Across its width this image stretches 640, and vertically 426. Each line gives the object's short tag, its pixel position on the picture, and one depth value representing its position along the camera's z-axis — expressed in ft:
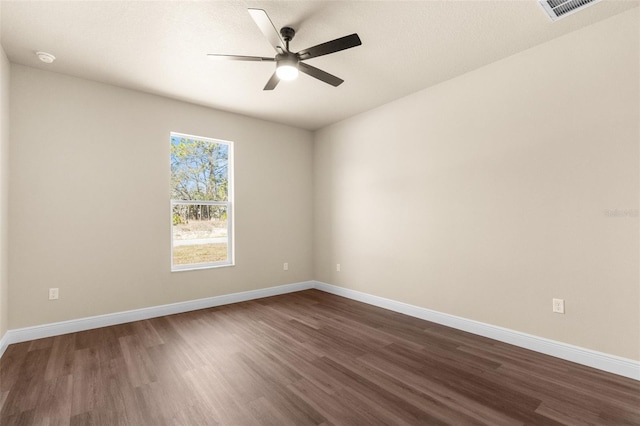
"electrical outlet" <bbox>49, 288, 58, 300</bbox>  10.49
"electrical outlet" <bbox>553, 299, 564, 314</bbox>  8.70
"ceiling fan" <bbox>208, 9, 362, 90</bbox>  6.86
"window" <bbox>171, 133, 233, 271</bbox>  13.60
